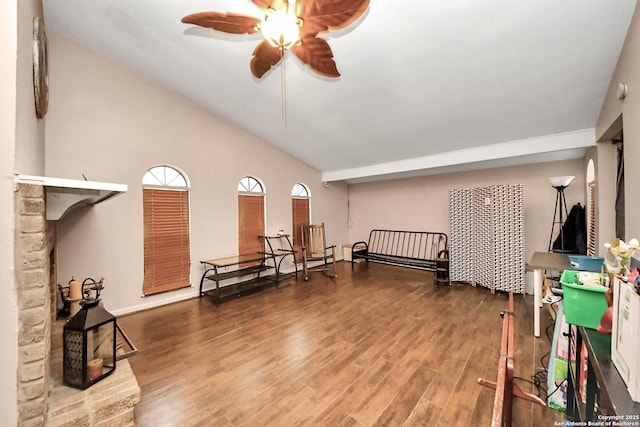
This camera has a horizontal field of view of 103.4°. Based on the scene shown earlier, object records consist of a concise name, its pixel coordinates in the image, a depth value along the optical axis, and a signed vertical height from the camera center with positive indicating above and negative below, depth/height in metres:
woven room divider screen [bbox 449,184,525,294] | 4.02 -0.48
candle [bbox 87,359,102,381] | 1.52 -0.95
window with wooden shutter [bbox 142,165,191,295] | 3.62 -0.27
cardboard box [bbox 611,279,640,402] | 0.72 -0.41
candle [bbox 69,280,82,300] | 2.35 -0.73
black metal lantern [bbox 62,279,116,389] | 1.50 -0.82
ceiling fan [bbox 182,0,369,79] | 1.41 +1.14
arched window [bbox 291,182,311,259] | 5.74 +0.00
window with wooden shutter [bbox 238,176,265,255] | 4.71 -0.07
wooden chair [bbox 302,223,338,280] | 5.57 -0.78
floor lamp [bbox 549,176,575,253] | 3.93 -0.12
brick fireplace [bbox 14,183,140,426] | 1.17 -0.55
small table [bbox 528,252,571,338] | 2.43 -0.57
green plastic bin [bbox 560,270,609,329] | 1.14 -0.44
